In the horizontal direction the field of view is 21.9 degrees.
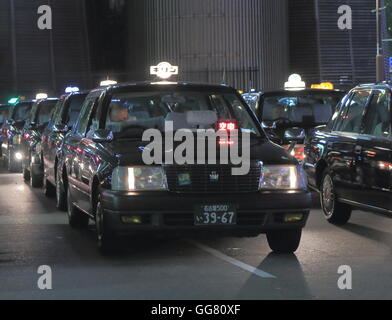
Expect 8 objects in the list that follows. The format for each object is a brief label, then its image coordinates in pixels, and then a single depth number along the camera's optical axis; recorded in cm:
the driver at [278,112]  1512
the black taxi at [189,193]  886
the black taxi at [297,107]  1491
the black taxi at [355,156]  1041
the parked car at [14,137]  2103
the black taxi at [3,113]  2633
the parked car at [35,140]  1734
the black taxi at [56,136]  1421
